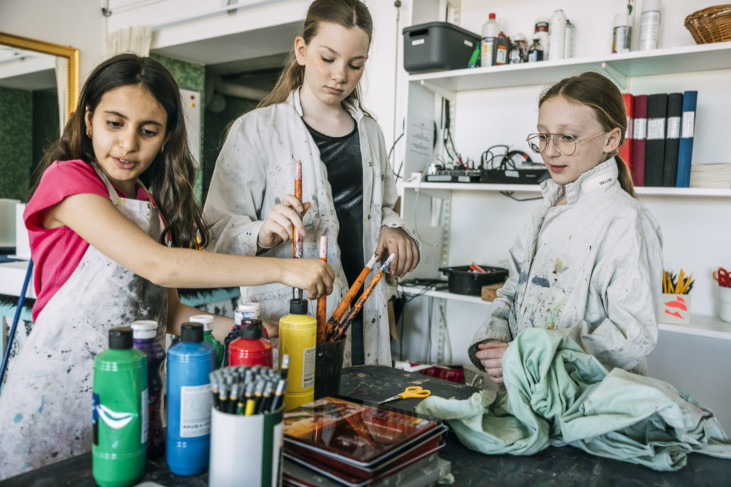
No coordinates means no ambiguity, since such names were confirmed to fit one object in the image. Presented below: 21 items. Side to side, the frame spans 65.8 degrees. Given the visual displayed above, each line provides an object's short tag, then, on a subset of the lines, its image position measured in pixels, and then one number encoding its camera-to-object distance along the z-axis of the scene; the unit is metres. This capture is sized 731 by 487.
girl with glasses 1.17
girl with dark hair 0.98
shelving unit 2.31
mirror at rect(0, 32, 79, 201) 3.86
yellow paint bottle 0.93
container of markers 0.67
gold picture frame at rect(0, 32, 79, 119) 4.02
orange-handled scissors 1.13
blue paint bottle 0.75
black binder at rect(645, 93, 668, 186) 2.20
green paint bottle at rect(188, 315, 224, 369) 0.88
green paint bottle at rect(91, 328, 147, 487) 0.72
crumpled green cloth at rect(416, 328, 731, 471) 0.89
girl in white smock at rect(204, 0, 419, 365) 1.40
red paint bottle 0.84
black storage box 2.54
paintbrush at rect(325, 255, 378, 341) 1.09
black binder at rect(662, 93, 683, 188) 2.18
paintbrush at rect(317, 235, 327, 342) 1.07
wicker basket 2.00
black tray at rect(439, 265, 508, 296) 2.53
